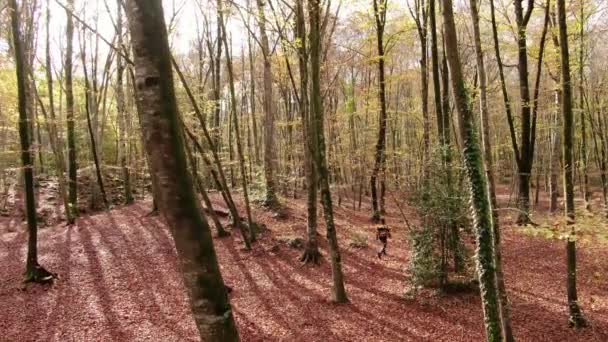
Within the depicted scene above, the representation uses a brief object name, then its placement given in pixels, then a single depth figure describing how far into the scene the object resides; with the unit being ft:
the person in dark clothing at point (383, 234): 36.86
